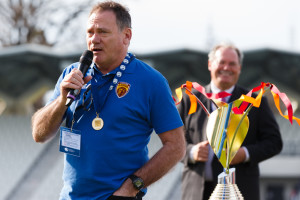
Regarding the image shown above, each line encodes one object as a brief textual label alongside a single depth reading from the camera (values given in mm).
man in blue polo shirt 4698
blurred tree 36807
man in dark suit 7000
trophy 4990
